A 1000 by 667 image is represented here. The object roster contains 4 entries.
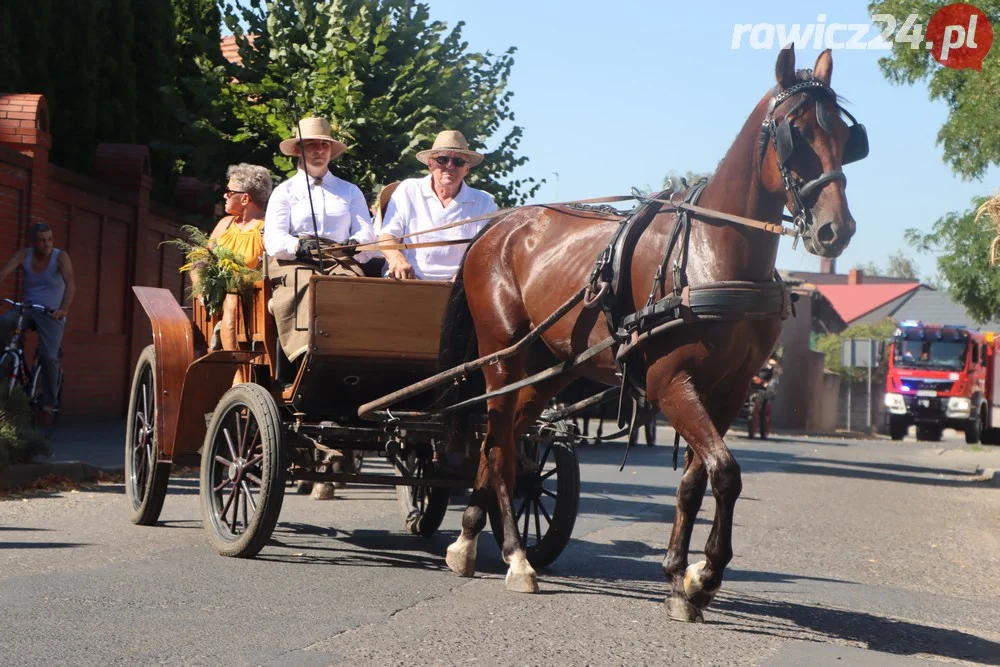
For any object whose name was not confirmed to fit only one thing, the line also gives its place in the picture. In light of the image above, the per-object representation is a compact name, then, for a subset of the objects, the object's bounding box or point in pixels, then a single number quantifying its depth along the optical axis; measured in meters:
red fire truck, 37.03
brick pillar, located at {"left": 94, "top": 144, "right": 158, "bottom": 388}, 18.06
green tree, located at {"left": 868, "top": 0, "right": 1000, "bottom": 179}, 18.73
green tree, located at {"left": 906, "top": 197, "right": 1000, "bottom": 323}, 20.94
